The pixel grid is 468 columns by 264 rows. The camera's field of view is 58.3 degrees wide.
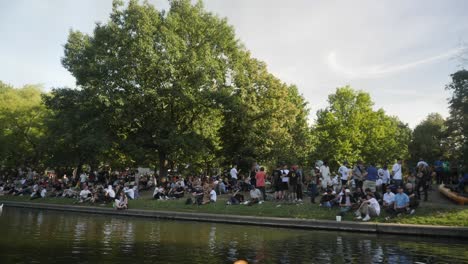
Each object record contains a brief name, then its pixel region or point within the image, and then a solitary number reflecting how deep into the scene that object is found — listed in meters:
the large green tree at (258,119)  40.19
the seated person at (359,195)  20.95
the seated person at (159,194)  29.50
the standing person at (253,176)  29.19
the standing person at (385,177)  22.78
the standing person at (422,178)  21.53
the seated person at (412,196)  19.80
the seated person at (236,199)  25.29
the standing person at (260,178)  25.02
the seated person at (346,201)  20.52
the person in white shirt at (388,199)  19.67
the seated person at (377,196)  21.02
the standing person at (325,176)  24.45
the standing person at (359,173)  22.56
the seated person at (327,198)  21.94
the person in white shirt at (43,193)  35.78
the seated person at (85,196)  31.41
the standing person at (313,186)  23.51
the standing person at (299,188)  24.21
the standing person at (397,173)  21.72
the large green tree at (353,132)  62.66
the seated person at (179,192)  29.70
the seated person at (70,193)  34.31
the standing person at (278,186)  24.91
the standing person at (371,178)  21.84
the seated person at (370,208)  19.47
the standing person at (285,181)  24.39
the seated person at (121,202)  26.93
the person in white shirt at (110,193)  29.73
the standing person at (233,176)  30.53
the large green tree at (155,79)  33.56
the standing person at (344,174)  23.83
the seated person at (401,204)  19.27
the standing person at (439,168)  28.78
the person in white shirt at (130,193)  30.39
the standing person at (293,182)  23.95
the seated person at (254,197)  24.53
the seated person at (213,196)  26.48
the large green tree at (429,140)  71.44
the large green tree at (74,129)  33.94
